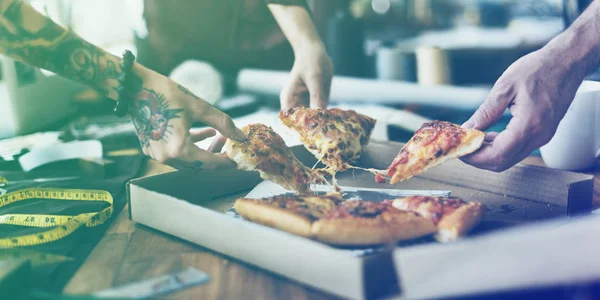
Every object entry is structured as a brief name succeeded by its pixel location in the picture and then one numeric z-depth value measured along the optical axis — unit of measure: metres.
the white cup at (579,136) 1.66
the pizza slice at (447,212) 1.18
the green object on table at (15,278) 0.98
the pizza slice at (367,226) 1.12
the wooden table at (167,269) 1.01
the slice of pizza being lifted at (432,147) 1.46
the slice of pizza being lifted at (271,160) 1.49
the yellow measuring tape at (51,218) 1.25
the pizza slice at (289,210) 1.15
